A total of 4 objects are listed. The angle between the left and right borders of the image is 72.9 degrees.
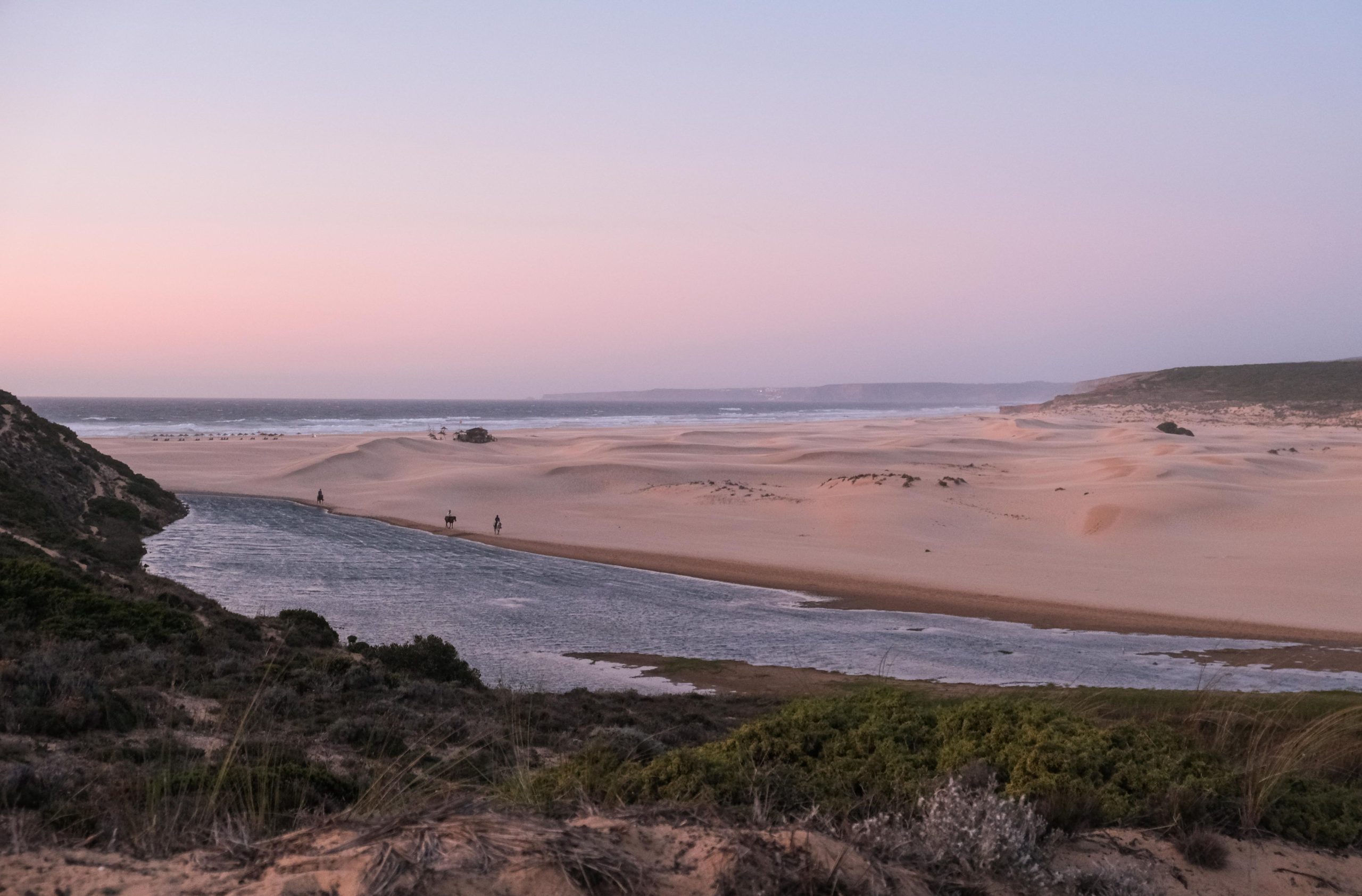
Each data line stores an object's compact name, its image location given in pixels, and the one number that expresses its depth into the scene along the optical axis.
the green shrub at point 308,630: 14.14
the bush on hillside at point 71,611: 11.00
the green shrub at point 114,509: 27.89
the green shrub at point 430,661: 12.84
